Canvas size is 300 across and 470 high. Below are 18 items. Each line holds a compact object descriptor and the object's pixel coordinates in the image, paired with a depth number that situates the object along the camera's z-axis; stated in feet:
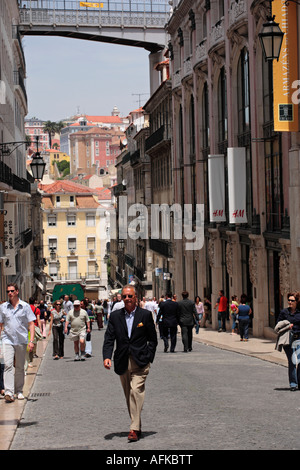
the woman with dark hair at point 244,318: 77.30
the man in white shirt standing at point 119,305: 64.08
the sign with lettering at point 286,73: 68.95
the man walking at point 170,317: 68.07
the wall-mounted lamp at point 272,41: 47.52
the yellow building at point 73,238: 333.42
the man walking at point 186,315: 68.69
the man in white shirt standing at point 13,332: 38.09
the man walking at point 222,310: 97.86
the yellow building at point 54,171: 626.64
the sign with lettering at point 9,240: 109.60
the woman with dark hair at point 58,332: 68.95
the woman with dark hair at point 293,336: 41.13
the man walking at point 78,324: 64.39
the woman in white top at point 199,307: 103.71
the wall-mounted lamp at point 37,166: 66.18
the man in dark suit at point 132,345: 29.78
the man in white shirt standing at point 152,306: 109.60
